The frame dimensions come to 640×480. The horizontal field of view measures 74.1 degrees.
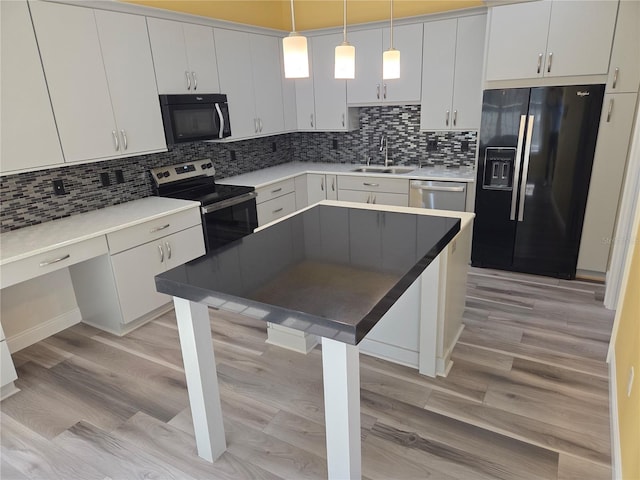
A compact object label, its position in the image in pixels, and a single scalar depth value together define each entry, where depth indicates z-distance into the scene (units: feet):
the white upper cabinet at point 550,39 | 10.19
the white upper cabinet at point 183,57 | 10.82
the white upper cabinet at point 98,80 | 8.85
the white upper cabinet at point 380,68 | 13.48
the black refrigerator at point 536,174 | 10.89
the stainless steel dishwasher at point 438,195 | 12.87
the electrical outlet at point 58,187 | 10.03
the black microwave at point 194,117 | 11.10
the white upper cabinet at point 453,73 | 12.62
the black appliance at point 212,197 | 11.76
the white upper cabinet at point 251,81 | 12.86
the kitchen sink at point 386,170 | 15.06
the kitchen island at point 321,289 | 4.54
